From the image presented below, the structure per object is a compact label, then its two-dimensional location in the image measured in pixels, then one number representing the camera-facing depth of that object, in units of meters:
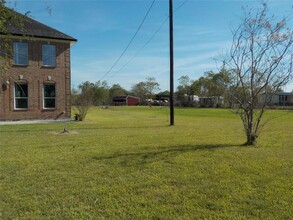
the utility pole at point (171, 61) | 16.58
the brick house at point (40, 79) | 18.62
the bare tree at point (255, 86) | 8.25
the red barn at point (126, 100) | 87.31
